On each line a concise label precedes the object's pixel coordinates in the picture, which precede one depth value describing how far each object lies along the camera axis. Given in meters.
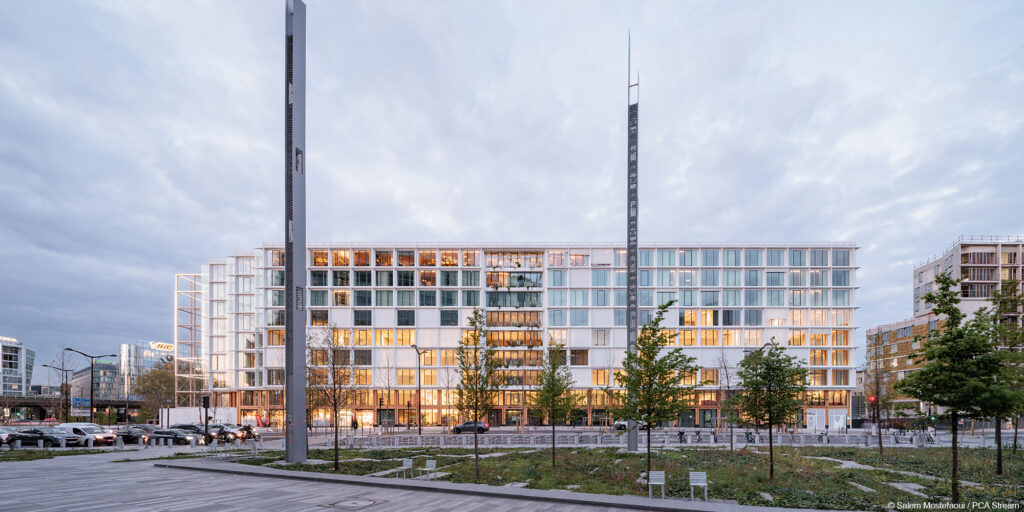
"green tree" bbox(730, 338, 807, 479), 24.22
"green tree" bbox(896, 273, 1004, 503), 15.53
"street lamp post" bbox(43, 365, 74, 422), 79.13
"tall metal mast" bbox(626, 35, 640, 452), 33.25
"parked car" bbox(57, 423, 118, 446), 45.09
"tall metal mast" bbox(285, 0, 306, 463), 30.16
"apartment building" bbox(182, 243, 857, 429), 81.75
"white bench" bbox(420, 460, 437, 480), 22.67
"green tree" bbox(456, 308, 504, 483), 27.97
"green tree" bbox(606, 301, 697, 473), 22.55
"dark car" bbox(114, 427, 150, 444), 50.00
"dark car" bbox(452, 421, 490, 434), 62.06
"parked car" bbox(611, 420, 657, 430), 60.25
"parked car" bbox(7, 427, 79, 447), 43.81
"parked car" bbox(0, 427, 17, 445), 43.06
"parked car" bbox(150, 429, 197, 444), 46.83
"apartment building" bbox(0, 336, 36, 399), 181.12
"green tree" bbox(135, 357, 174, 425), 95.38
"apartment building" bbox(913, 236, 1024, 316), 97.31
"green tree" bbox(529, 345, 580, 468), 31.12
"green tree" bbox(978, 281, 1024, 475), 14.91
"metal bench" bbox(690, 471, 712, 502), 18.42
